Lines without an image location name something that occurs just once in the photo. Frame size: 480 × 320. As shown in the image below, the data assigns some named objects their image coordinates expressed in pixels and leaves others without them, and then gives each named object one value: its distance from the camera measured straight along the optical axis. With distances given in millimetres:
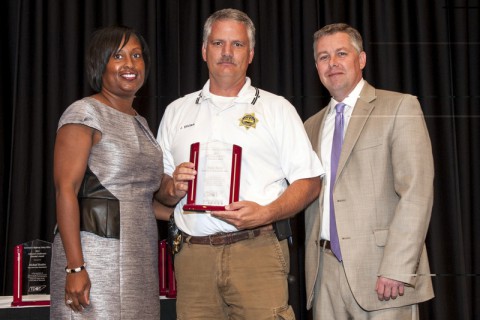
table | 2891
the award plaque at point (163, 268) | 3113
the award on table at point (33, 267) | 3096
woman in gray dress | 2102
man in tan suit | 2141
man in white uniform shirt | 2262
